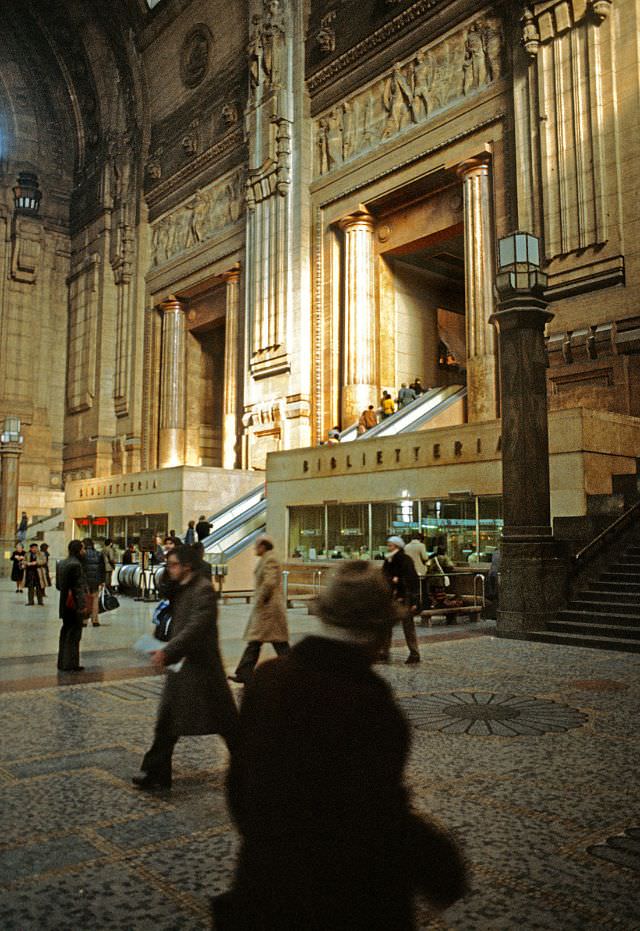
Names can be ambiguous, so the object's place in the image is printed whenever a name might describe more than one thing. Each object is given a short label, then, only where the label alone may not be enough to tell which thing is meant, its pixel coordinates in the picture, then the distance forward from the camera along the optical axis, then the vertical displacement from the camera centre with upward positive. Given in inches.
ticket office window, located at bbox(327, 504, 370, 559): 663.8 +6.8
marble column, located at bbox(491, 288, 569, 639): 398.9 +30.2
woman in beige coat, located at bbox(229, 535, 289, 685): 263.3 -24.3
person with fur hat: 331.6 -15.0
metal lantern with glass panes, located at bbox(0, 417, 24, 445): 1022.4 +141.1
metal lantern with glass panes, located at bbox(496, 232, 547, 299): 426.6 +146.6
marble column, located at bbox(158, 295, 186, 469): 1253.7 +246.3
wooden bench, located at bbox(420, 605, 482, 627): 462.9 -43.2
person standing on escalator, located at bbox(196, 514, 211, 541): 714.8 +9.5
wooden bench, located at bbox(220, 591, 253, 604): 620.1 -44.6
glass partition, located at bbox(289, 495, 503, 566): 566.9 +9.6
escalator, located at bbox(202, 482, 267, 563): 694.5 +13.1
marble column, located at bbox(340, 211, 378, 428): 924.6 +258.0
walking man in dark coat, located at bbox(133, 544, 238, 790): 157.1 -30.4
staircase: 360.5 -35.9
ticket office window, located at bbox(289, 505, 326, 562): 707.4 +5.7
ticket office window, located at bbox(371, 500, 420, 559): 621.6 +14.0
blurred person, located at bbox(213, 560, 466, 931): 59.7 -21.0
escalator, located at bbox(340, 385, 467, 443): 760.6 +125.5
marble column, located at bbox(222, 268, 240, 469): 1101.7 +236.8
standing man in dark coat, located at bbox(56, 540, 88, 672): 307.7 -26.6
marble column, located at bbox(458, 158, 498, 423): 763.4 +248.3
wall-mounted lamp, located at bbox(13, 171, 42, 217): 1391.5 +608.7
